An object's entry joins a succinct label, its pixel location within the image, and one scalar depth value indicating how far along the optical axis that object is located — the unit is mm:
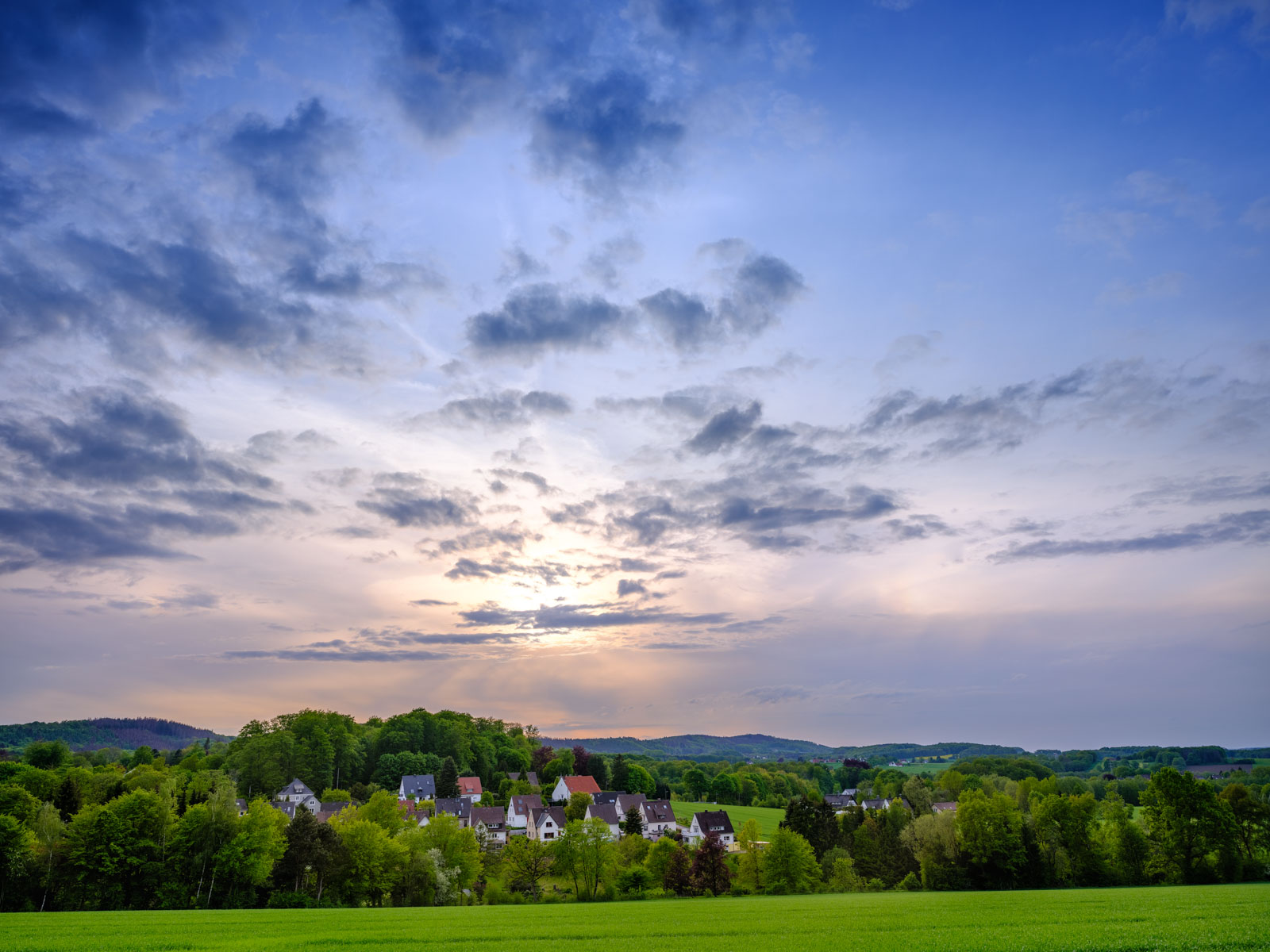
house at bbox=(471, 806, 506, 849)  95250
